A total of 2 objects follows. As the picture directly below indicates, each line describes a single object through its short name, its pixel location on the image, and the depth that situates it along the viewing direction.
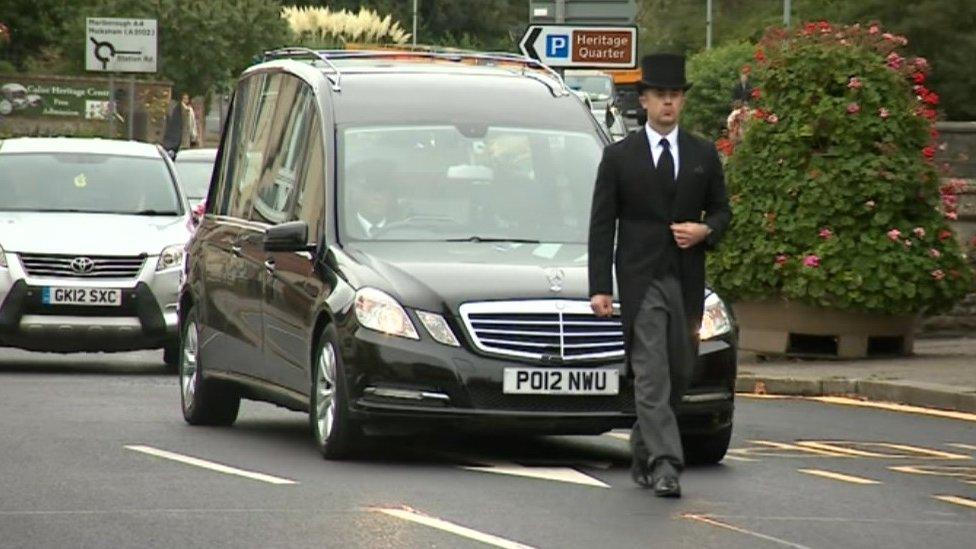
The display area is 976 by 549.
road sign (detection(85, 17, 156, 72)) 48.53
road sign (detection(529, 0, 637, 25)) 35.84
